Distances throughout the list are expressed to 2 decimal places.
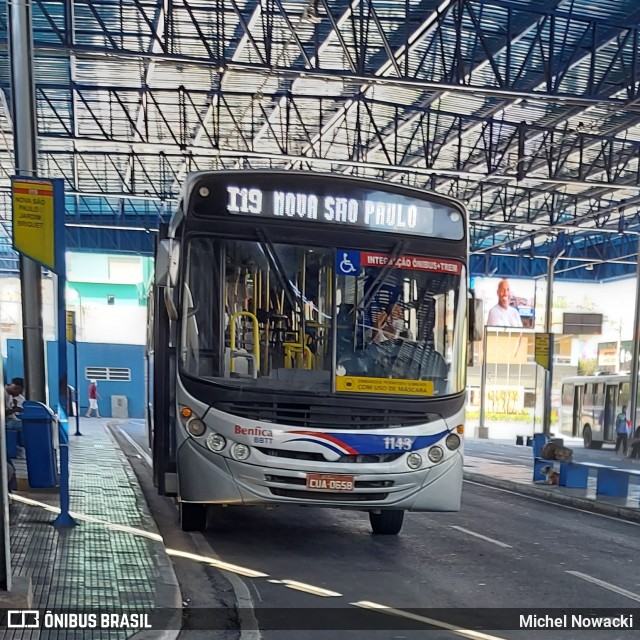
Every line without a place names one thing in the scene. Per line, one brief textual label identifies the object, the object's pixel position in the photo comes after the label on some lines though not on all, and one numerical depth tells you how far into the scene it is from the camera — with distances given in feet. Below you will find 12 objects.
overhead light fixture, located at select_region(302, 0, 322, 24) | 55.81
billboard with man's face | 174.70
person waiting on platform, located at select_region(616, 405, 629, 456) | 112.98
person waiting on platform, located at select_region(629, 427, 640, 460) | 98.20
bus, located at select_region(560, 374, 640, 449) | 122.11
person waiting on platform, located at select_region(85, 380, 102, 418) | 136.67
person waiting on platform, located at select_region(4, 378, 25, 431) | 43.75
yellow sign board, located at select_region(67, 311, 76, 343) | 69.97
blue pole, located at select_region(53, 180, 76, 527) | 29.25
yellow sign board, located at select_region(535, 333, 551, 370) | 69.72
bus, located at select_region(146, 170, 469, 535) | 27.22
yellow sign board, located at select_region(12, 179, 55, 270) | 29.32
